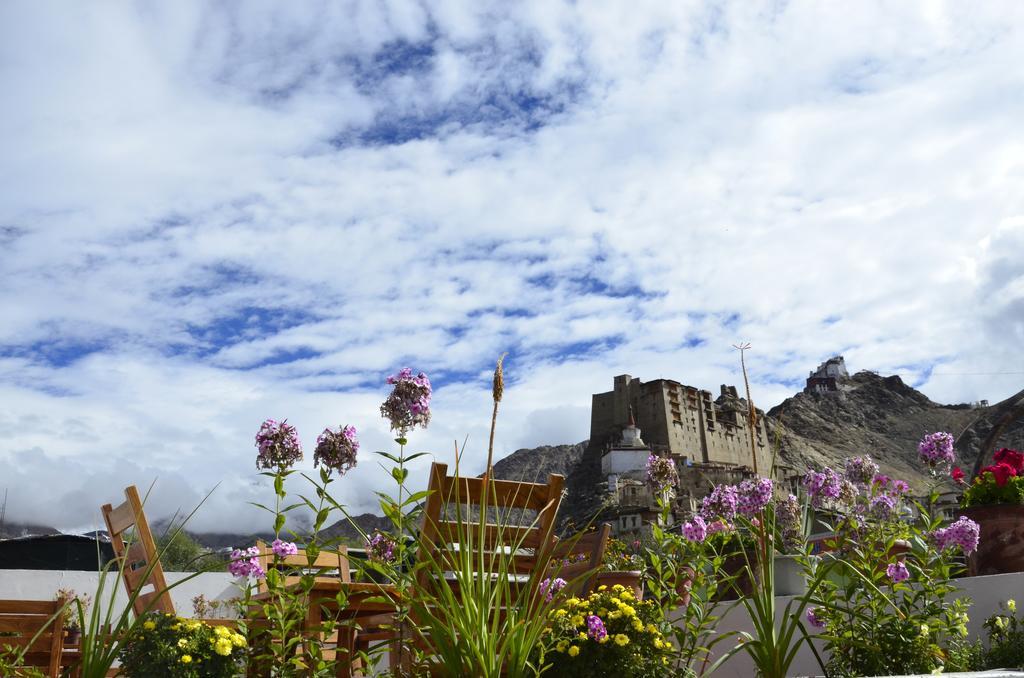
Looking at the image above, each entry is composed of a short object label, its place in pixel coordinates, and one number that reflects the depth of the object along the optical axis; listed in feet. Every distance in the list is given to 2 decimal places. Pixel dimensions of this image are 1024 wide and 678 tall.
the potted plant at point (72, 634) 17.48
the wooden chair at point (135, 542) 8.69
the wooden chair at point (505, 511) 7.91
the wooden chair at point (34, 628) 8.75
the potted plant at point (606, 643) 7.04
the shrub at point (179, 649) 7.15
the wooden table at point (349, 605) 8.87
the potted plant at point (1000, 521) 12.91
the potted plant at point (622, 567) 11.18
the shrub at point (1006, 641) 10.02
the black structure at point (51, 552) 42.60
